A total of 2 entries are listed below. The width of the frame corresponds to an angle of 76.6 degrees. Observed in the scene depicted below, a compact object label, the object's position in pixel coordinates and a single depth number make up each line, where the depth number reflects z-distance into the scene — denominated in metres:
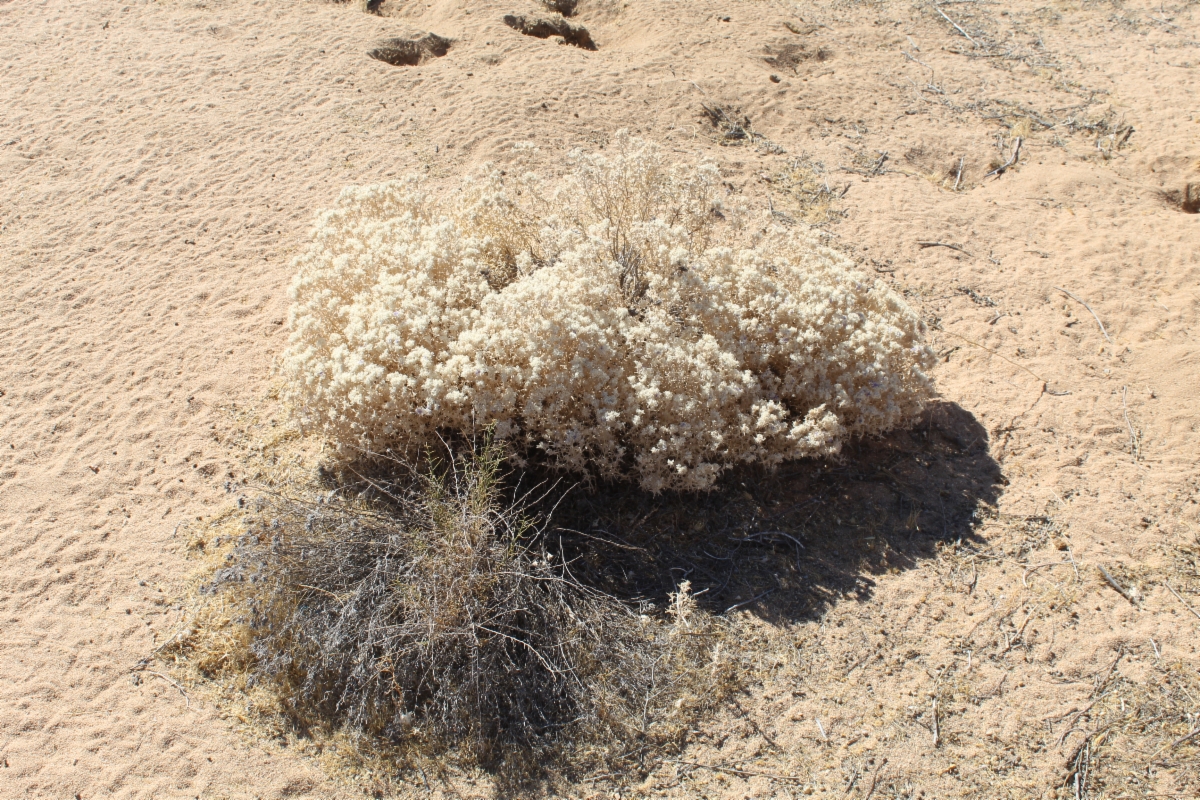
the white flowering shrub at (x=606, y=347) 3.54
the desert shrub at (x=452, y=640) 3.02
